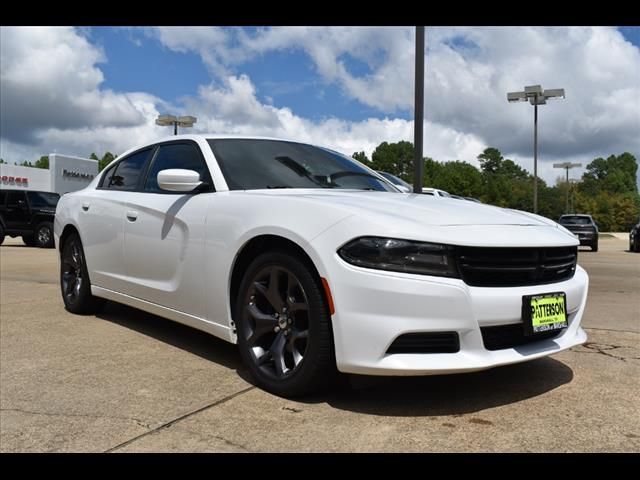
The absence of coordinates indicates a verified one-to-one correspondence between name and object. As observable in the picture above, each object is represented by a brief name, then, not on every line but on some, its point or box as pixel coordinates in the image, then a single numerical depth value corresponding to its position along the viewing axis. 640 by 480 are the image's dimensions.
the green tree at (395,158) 92.06
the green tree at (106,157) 109.91
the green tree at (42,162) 120.90
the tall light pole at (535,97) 27.13
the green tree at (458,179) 87.50
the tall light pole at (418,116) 8.74
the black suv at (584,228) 20.69
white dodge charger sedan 2.75
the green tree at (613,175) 110.19
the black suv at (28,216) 17.16
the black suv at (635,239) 19.61
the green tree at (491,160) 126.25
